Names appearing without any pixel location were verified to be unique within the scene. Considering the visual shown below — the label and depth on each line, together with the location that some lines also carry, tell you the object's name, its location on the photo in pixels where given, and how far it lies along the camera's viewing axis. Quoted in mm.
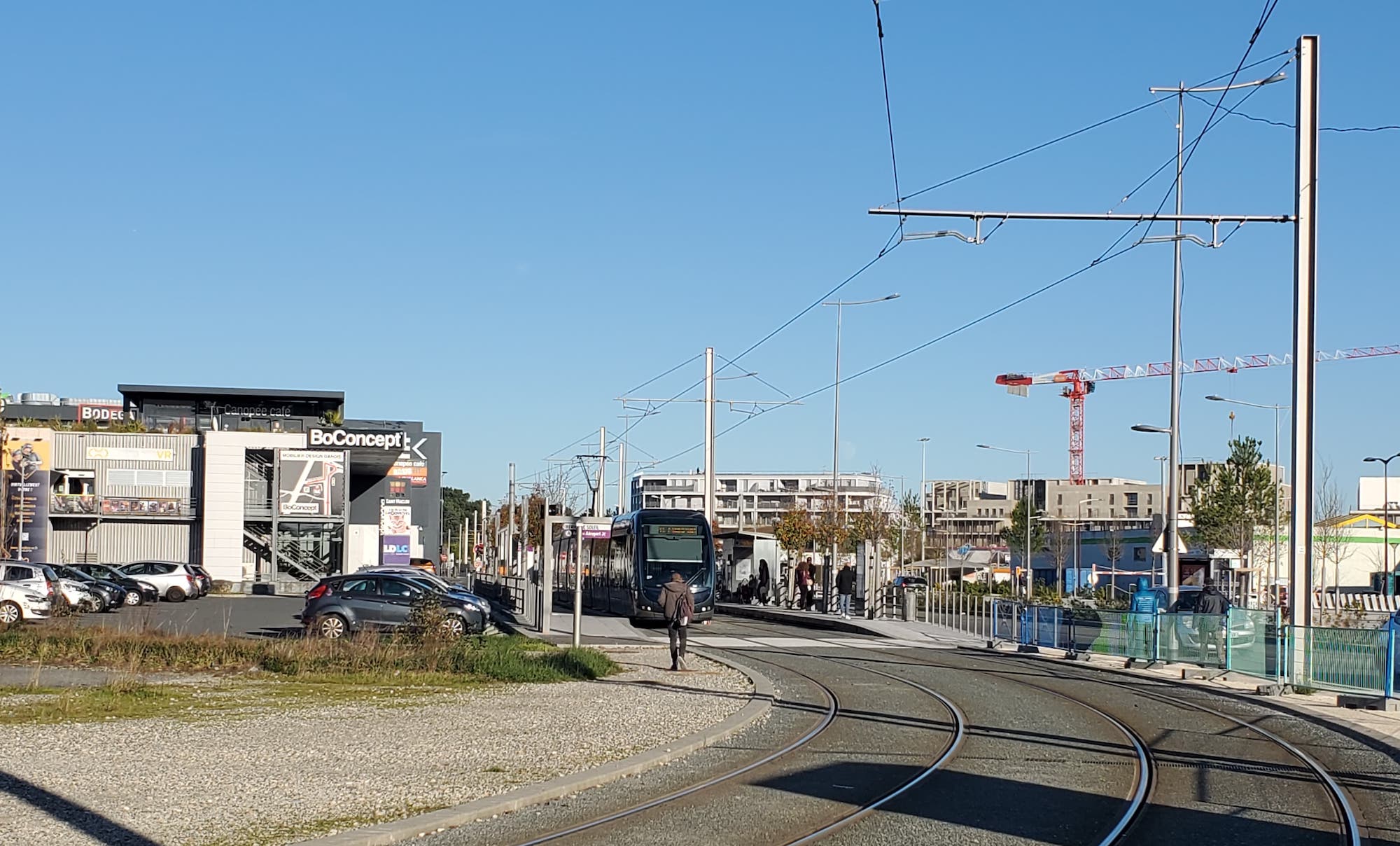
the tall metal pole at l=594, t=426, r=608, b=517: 60284
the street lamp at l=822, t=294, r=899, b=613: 53656
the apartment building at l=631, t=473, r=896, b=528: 177625
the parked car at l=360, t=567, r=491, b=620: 32781
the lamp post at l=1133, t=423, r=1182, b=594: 31672
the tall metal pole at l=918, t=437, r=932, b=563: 100981
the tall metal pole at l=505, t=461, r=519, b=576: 57156
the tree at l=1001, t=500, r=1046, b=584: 89062
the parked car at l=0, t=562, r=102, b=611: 36675
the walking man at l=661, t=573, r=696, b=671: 22984
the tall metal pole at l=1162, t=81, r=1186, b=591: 31750
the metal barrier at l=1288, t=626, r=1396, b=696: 19438
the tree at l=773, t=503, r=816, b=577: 64500
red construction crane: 149375
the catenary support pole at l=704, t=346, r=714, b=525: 51094
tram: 39719
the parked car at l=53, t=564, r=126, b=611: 45375
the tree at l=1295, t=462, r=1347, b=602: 56812
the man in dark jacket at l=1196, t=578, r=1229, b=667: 24688
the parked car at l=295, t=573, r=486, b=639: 29031
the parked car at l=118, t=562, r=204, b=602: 55531
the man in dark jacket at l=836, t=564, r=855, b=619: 43250
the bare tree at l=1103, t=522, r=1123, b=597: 75250
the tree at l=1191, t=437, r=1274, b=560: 63875
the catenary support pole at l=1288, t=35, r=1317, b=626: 21016
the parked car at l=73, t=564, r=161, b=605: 51344
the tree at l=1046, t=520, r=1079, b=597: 80188
